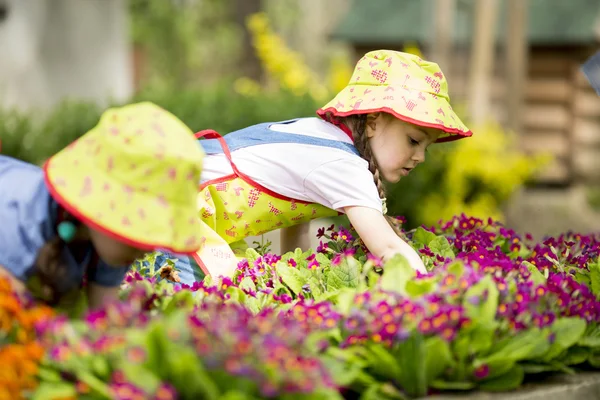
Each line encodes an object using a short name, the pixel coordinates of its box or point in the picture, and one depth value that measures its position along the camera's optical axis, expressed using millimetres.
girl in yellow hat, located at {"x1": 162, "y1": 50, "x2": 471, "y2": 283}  3447
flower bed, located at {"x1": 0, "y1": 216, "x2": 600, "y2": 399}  2125
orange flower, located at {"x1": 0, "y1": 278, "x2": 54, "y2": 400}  2137
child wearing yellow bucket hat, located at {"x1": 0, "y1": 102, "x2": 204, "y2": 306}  2375
